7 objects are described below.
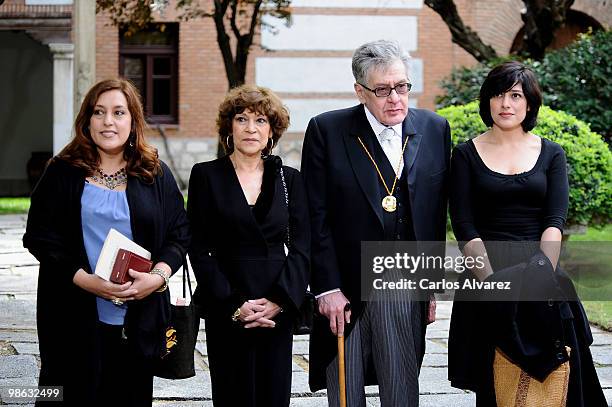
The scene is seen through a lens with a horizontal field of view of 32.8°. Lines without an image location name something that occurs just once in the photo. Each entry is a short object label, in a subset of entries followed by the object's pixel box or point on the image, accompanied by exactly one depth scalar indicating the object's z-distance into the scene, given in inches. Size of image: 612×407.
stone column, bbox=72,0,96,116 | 414.3
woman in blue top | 160.9
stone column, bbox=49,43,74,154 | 733.9
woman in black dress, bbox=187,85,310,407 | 165.8
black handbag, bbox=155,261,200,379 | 166.2
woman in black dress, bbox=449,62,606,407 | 173.0
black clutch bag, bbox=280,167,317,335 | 169.8
